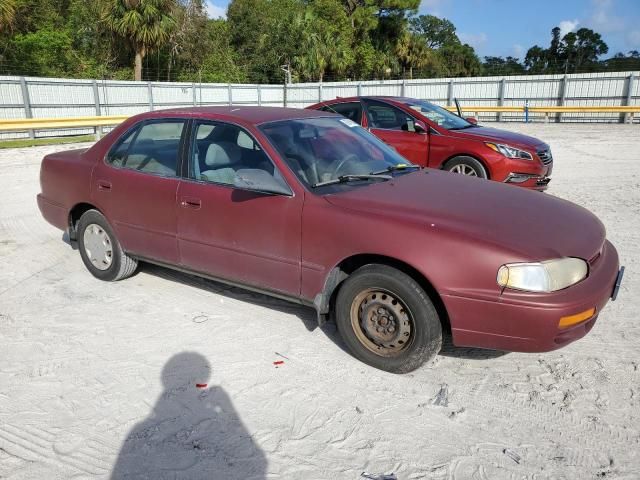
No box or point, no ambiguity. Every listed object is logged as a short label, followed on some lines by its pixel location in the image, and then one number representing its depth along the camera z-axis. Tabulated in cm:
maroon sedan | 308
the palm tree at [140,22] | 2891
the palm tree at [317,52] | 3753
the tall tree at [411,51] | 4747
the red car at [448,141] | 783
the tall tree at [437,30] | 8052
